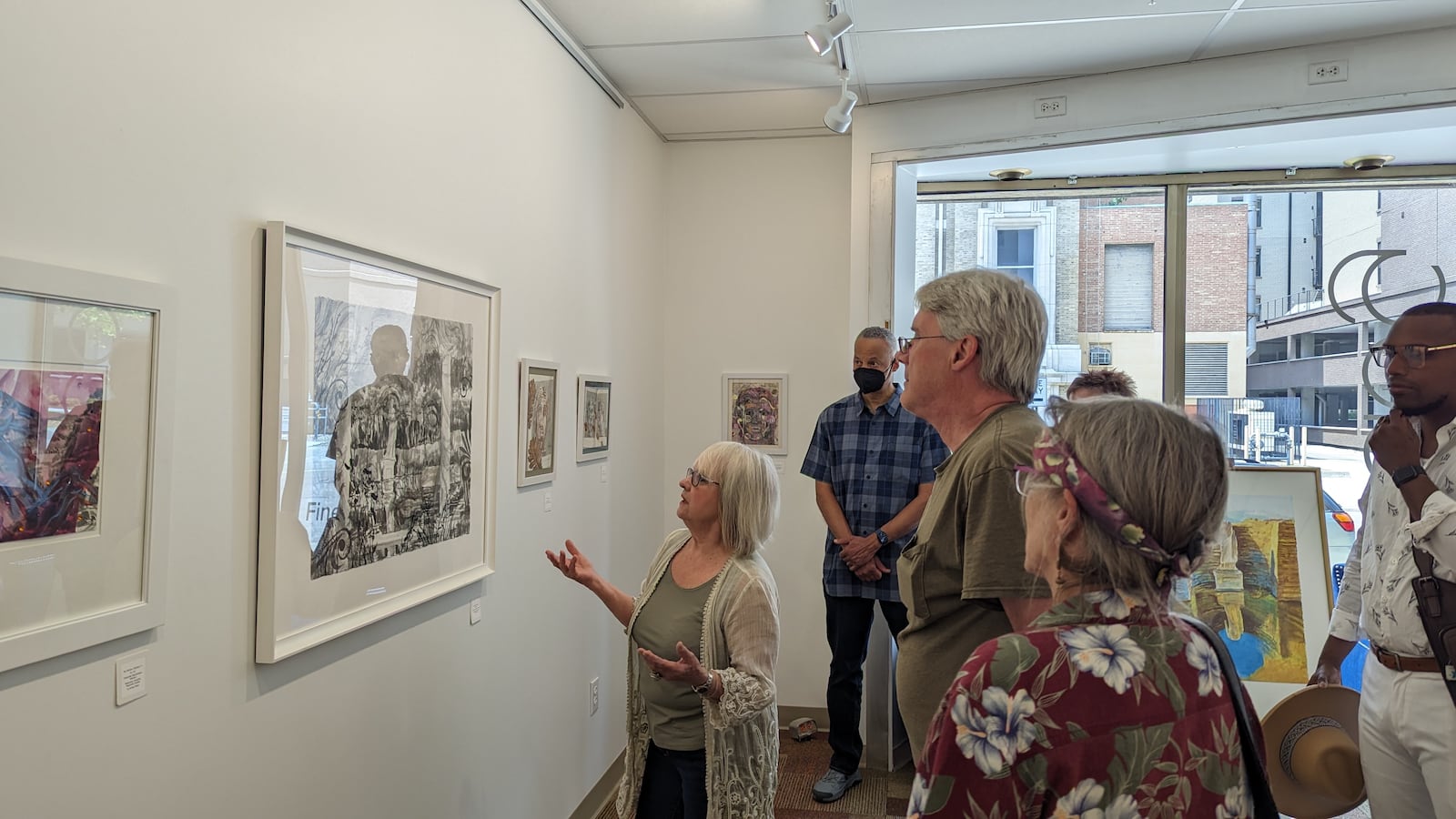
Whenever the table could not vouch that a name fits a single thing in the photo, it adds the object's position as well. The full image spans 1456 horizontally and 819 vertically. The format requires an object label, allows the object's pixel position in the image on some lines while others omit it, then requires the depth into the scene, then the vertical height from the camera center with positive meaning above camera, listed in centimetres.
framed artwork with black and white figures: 177 -7
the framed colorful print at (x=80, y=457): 125 -8
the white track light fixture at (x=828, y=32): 298 +130
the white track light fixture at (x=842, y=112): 368 +128
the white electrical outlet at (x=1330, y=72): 345 +138
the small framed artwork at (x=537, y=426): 294 -5
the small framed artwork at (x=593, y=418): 351 -2
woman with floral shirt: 93 -27
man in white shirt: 196 -34
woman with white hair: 209 -57
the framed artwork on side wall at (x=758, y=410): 468 +3
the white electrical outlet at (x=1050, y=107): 391 +139
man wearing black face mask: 364 -36
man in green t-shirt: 136 -9
